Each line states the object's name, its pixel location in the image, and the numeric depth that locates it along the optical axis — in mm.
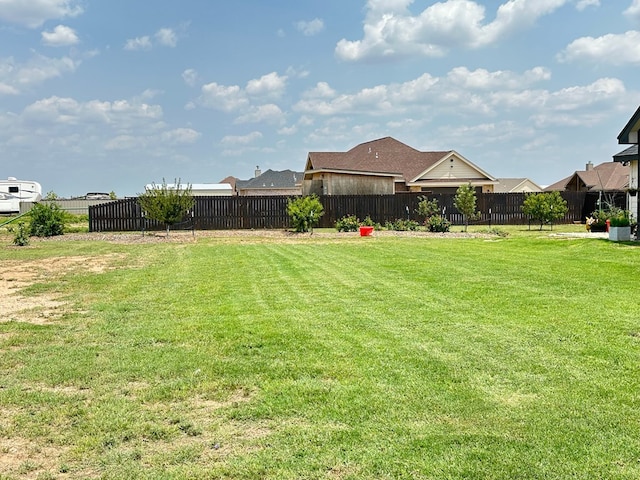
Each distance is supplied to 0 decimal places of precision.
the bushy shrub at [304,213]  23422
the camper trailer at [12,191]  40375
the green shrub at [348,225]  23859
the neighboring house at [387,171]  30531
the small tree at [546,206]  24438
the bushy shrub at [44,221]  21938
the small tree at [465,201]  24125
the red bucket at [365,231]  21172
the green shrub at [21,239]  18359
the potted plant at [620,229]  15203
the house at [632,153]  15328
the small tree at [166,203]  22188
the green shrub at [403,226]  23422
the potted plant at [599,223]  20511
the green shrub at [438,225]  22625
